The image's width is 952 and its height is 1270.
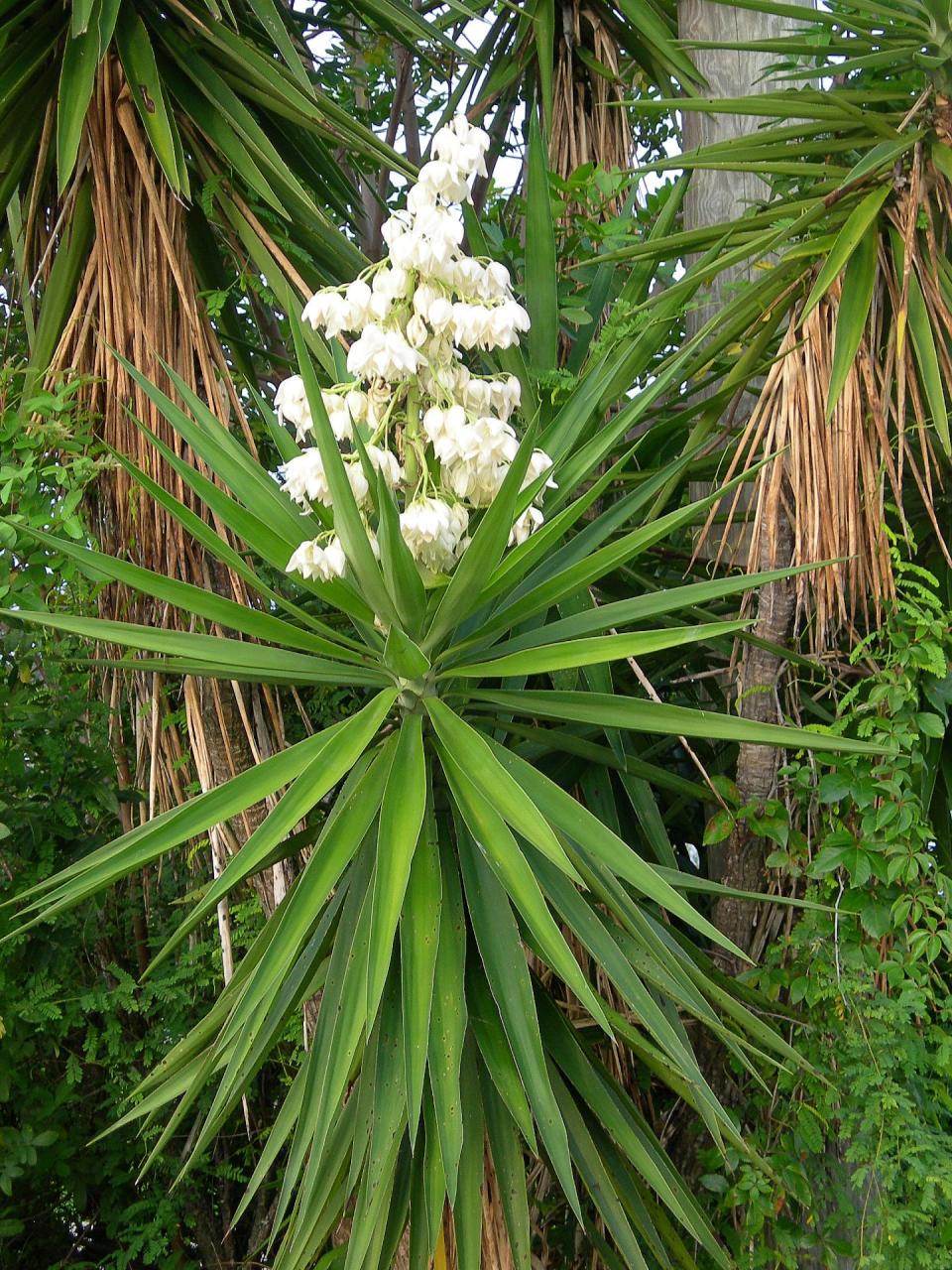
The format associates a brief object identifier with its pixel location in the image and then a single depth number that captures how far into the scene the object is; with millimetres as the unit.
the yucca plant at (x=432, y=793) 1457
